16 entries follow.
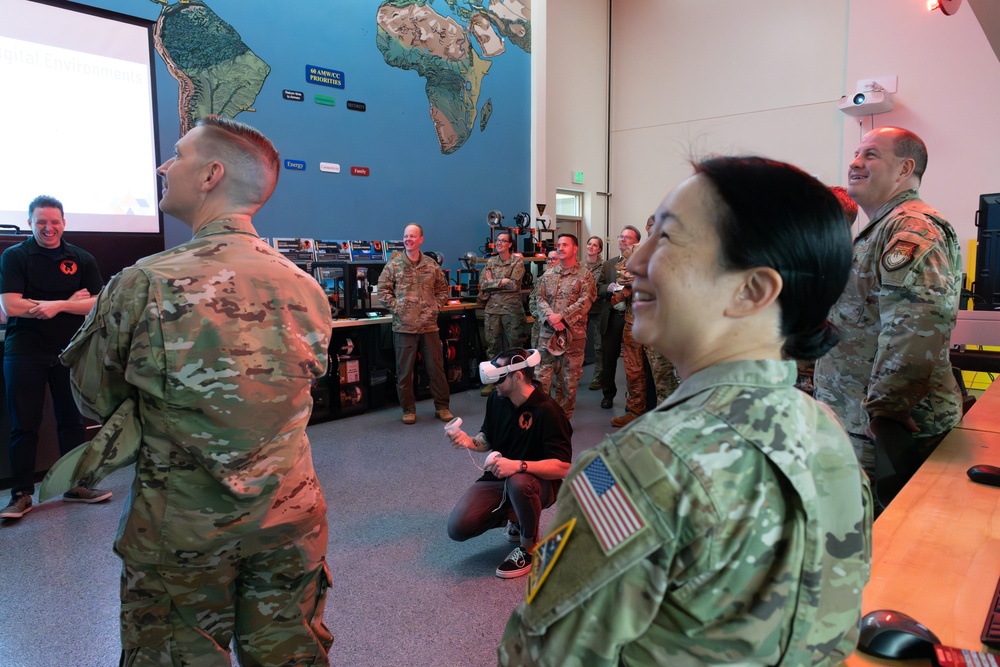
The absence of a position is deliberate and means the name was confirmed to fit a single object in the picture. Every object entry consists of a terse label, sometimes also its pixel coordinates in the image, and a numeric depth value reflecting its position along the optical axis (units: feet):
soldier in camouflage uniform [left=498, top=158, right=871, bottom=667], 1.81
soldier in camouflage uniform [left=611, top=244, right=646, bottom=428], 17.22
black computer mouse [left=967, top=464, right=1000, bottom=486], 5.08
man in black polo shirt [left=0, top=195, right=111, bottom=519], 10.44
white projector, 22.41
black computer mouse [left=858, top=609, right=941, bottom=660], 2.96
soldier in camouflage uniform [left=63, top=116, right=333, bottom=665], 4.18
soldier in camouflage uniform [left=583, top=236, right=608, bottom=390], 22.08
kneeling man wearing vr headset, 8.73
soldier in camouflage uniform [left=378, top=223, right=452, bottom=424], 17.29
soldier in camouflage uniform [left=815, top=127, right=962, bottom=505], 5.71
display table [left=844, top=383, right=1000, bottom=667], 3.34
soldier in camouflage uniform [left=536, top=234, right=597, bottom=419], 16.87
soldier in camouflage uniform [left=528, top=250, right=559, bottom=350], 18.26
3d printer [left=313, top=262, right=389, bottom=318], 17.65
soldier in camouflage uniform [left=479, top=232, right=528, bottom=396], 20.72
